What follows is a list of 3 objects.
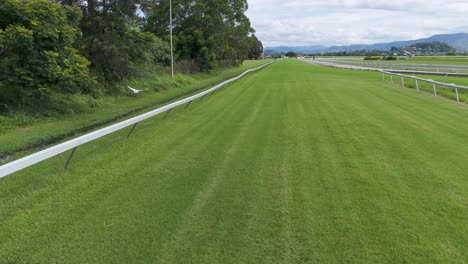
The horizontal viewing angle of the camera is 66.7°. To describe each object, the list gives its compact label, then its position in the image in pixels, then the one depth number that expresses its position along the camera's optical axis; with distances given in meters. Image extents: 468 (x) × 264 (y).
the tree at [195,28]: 41.88
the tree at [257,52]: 145.41
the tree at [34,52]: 10.50
